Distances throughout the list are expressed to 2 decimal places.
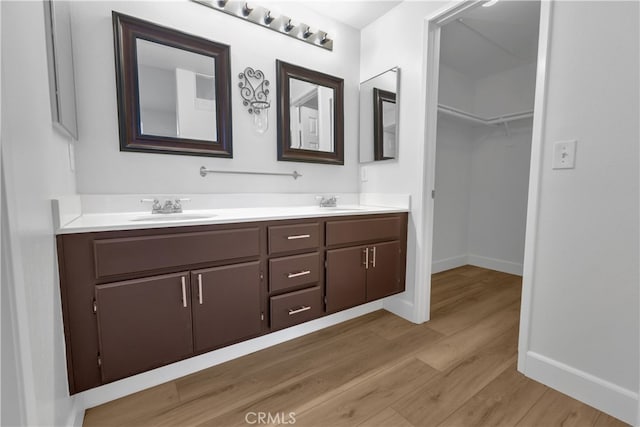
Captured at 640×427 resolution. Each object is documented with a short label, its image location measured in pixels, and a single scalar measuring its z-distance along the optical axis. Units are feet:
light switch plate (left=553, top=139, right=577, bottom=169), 4.23
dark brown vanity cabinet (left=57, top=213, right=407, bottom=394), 3.58
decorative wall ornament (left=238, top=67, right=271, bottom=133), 6.11
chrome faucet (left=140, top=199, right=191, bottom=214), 5.13
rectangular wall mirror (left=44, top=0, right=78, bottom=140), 3.39
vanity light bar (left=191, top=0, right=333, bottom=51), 5.76
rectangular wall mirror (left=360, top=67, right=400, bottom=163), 6.91
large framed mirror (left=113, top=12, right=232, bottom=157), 4.93
